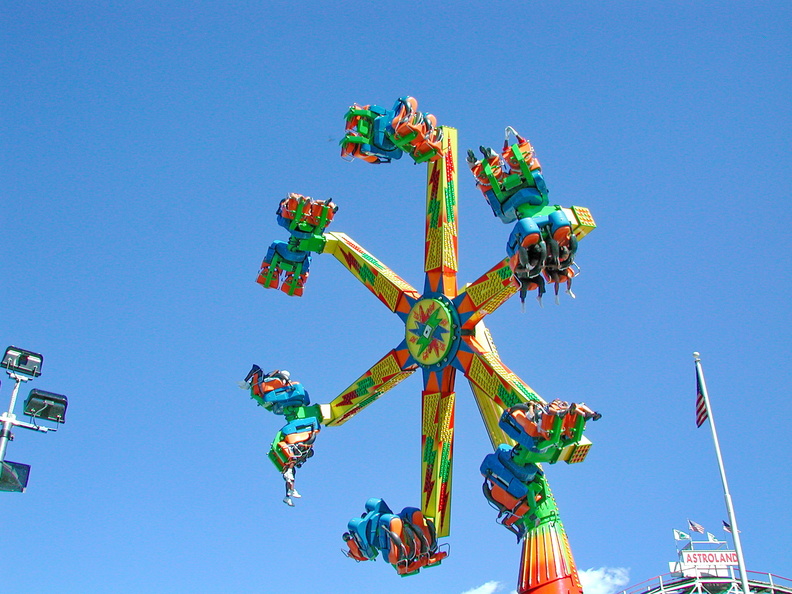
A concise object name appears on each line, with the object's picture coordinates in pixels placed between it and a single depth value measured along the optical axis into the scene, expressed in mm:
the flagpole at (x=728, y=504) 15391
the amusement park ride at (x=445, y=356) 14312
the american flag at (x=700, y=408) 17953
